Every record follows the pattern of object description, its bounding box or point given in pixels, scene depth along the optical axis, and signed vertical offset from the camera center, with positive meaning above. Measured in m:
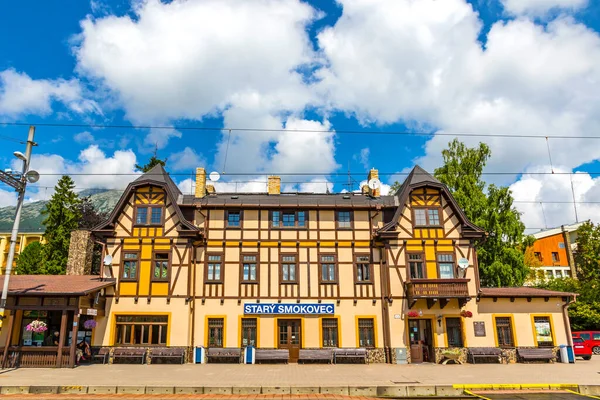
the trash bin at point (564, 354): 22.95 -1.39
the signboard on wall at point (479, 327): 23.48 +0.04
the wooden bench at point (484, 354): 22.83 -1.30
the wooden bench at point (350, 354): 22.83 -1.24
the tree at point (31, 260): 35.64 +5.82
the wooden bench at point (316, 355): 22.67 -1.25
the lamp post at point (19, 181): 17.25 +5.85
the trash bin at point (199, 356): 22.72 -1.22
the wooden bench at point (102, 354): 22.26 -1.05
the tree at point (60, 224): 34.00 +8.43
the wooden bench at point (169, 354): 22.30 -1.09
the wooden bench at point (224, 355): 22.80 -1.19
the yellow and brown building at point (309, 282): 23.25 +2.53
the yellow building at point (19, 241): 64.69 +13.27
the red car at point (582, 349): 25.95 -1.28
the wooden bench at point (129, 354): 22.27 -1.06
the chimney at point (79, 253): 28.33 +4.95
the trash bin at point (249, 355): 22.67 -1.21
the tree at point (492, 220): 32.22 +7.79
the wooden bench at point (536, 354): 22.84 -1.37
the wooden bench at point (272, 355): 22.58 -1.22
